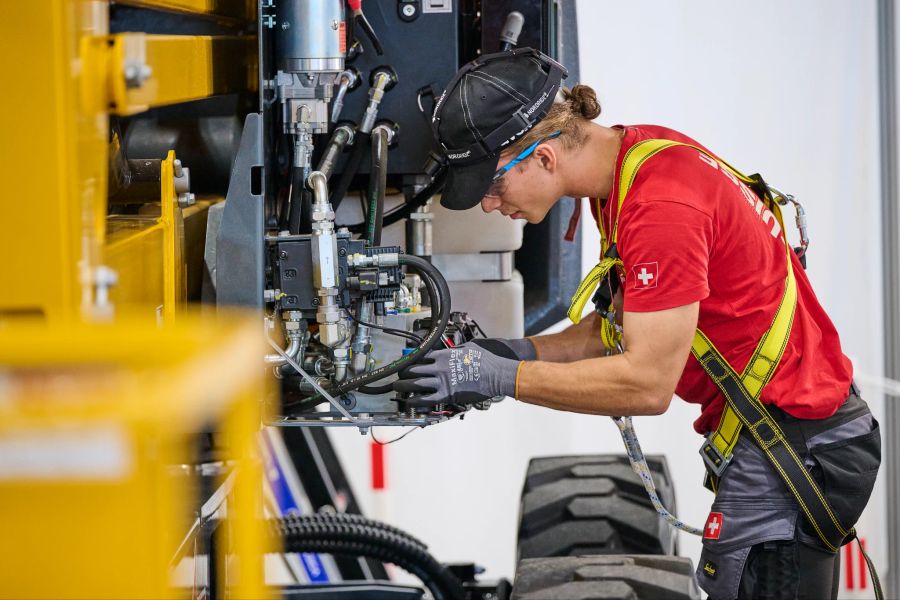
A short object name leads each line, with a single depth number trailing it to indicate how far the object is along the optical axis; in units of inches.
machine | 115.2
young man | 160.3
